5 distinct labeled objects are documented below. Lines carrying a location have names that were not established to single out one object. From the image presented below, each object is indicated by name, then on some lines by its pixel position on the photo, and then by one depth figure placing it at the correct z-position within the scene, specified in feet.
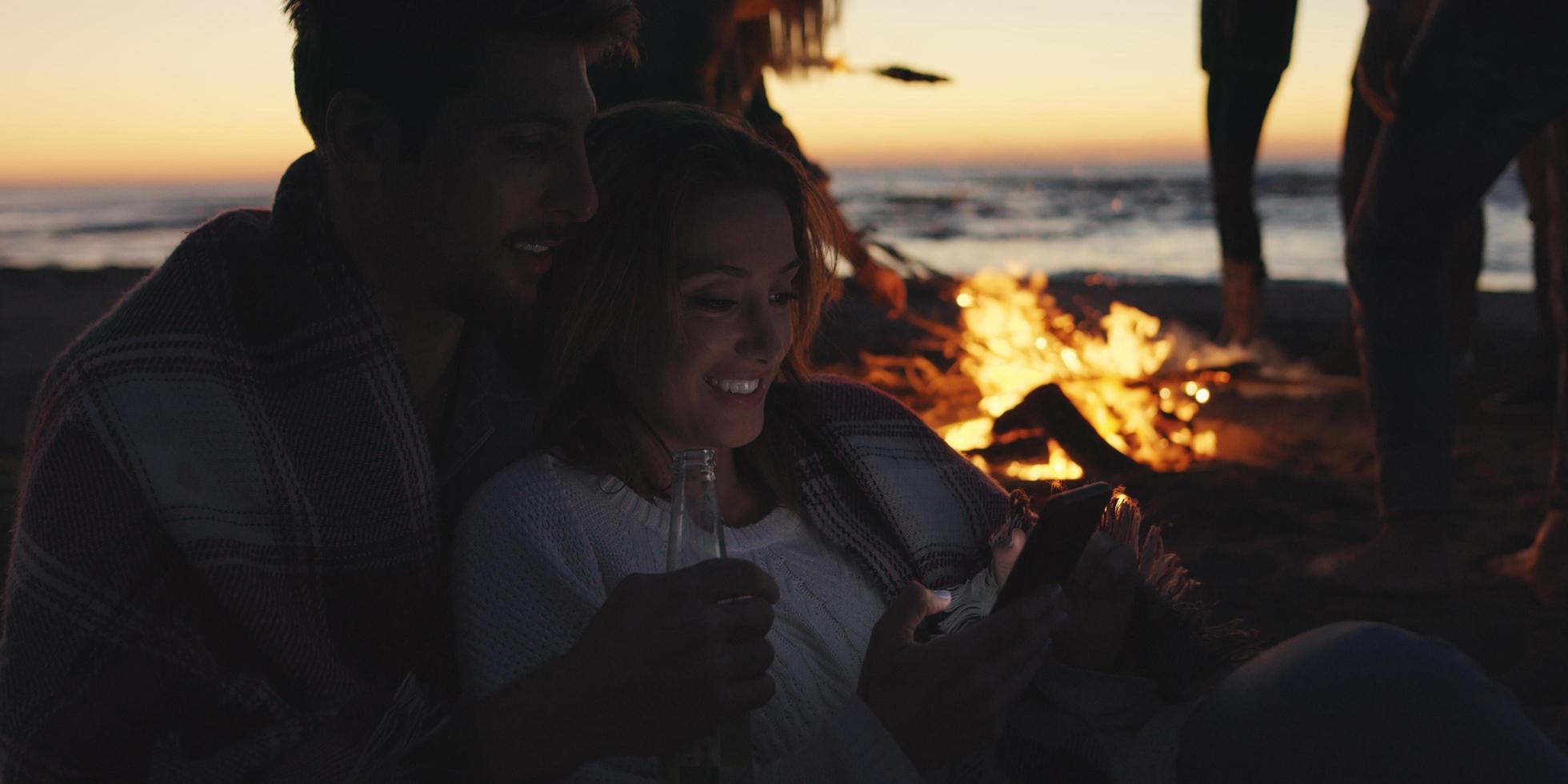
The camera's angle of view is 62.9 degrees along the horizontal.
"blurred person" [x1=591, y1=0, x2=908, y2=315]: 11.34
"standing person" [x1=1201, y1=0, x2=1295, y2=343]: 14.10
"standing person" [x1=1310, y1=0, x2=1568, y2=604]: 10.62
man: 5.56
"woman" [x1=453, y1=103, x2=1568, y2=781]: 5.41
